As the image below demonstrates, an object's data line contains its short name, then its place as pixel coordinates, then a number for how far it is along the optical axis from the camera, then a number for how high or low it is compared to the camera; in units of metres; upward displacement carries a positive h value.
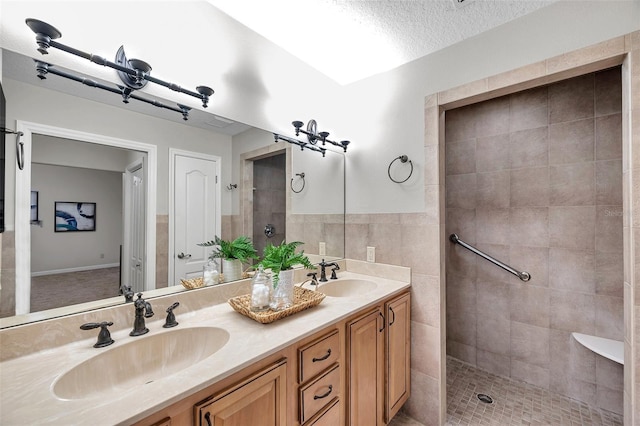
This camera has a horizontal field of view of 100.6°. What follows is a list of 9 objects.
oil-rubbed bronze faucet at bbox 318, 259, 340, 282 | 1.93 -0.42
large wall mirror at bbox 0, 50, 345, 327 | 0.97 +0.11
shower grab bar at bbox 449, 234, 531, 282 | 2.16 -0.40
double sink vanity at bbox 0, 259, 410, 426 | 0.71 -0.51
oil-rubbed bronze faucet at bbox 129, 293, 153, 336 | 1.06 -0.41
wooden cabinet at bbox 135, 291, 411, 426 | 0.81 -0.68
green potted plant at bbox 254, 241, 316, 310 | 1.30 -0.29
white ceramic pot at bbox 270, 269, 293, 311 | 1.29 -0.39
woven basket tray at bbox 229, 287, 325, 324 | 1.17 -0.45
